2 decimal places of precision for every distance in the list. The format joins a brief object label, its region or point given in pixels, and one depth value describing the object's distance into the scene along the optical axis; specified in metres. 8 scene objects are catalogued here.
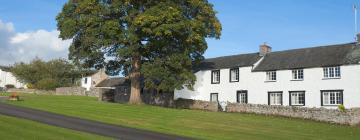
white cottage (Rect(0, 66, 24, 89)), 117.69
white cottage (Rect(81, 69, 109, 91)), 97.19
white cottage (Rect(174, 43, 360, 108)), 42.94
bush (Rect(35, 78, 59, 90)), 85.62
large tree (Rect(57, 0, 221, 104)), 43.41
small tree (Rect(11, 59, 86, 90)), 94.62
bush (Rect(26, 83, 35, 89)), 89.82
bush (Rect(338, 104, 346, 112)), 39.30
